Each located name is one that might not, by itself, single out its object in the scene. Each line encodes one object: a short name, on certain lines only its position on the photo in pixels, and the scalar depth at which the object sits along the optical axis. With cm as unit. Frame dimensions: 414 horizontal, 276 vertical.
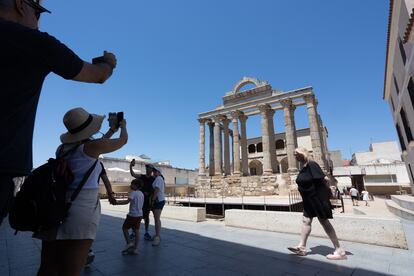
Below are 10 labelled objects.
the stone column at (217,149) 2902
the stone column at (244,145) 2769
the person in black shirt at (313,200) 386
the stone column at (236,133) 2827
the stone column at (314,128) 2238
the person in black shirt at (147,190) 559
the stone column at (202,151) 2991
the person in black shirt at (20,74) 119
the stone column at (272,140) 2580
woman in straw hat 161
